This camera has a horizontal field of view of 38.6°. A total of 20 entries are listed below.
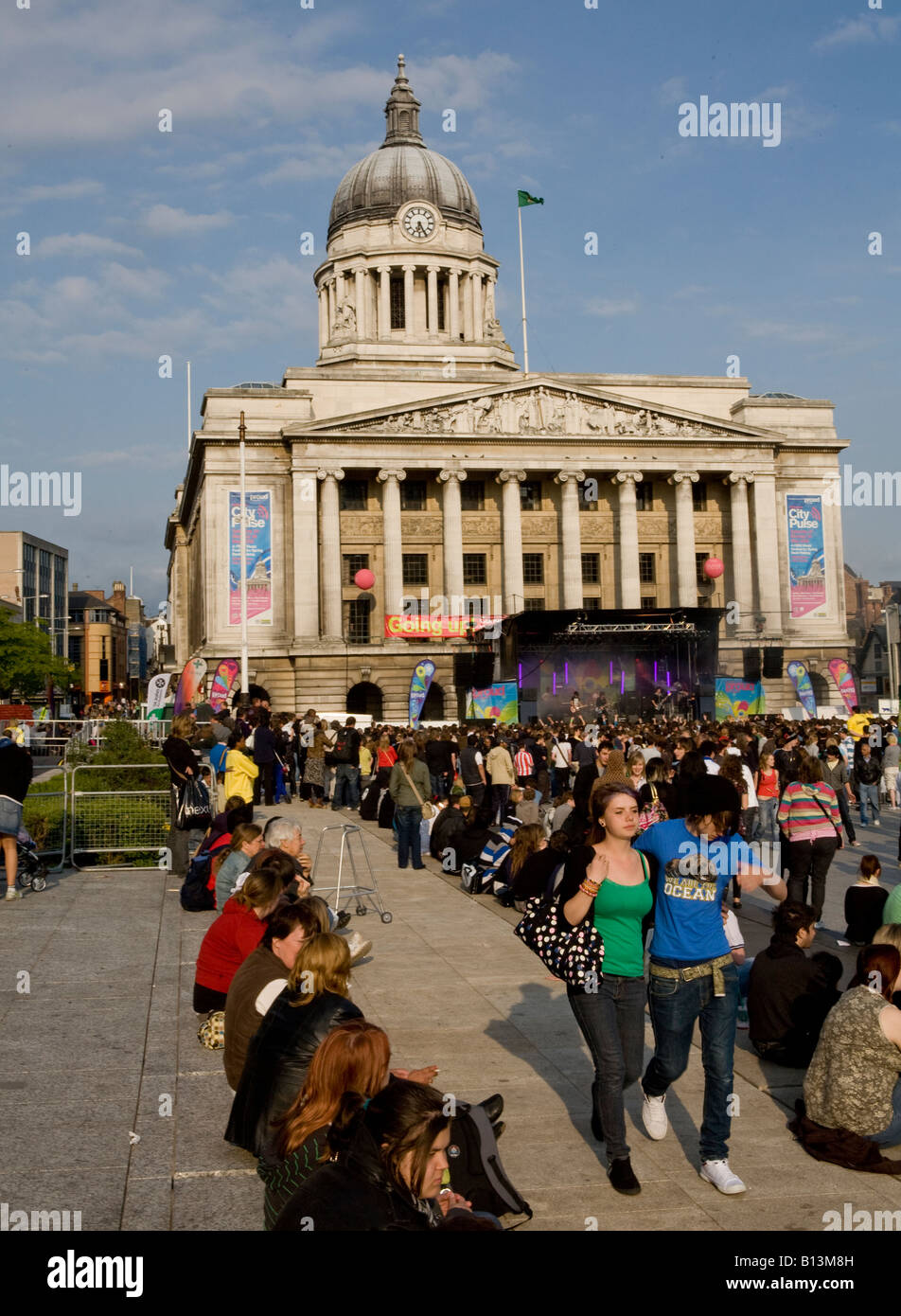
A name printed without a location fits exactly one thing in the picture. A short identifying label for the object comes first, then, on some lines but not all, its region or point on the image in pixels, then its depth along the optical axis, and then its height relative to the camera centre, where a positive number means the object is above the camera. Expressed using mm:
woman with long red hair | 5004 -1659
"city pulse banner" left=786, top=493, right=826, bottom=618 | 63781 +4313
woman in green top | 6832 -1438
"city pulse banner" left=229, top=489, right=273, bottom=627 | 58406 +4835
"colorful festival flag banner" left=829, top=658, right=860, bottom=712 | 58406 -1306
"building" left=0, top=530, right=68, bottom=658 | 144250 +11402
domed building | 58594 +6735
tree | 87875 +841
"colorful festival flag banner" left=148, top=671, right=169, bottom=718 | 37919 -760
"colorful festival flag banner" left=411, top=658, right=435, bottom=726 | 55562 -1050
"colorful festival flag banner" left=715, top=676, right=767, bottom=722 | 50906 -1834
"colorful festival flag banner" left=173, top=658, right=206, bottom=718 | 38344 -628
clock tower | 76250 +23890
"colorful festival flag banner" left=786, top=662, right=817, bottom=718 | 58344 -1471
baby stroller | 16297 -2518
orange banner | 58594 +1531
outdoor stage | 48812 -140
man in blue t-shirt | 6965 -1481
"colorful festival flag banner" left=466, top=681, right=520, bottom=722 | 48625 -1649
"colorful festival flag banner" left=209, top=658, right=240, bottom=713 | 47594 -694
